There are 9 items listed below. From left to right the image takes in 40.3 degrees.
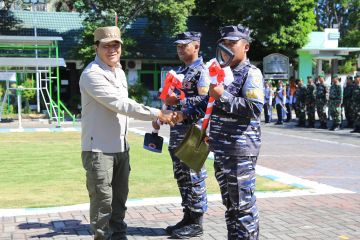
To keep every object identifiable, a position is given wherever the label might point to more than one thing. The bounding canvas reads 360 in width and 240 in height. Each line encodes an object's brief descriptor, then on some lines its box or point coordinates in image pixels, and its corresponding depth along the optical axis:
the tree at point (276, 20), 28.42
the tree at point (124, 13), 26.38
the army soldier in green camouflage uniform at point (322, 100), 18.86
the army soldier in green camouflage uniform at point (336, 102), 17.86
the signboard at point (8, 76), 22.31
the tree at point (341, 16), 50.47
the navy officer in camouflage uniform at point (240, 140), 3.93
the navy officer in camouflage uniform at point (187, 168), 5.10
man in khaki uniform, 4.40
